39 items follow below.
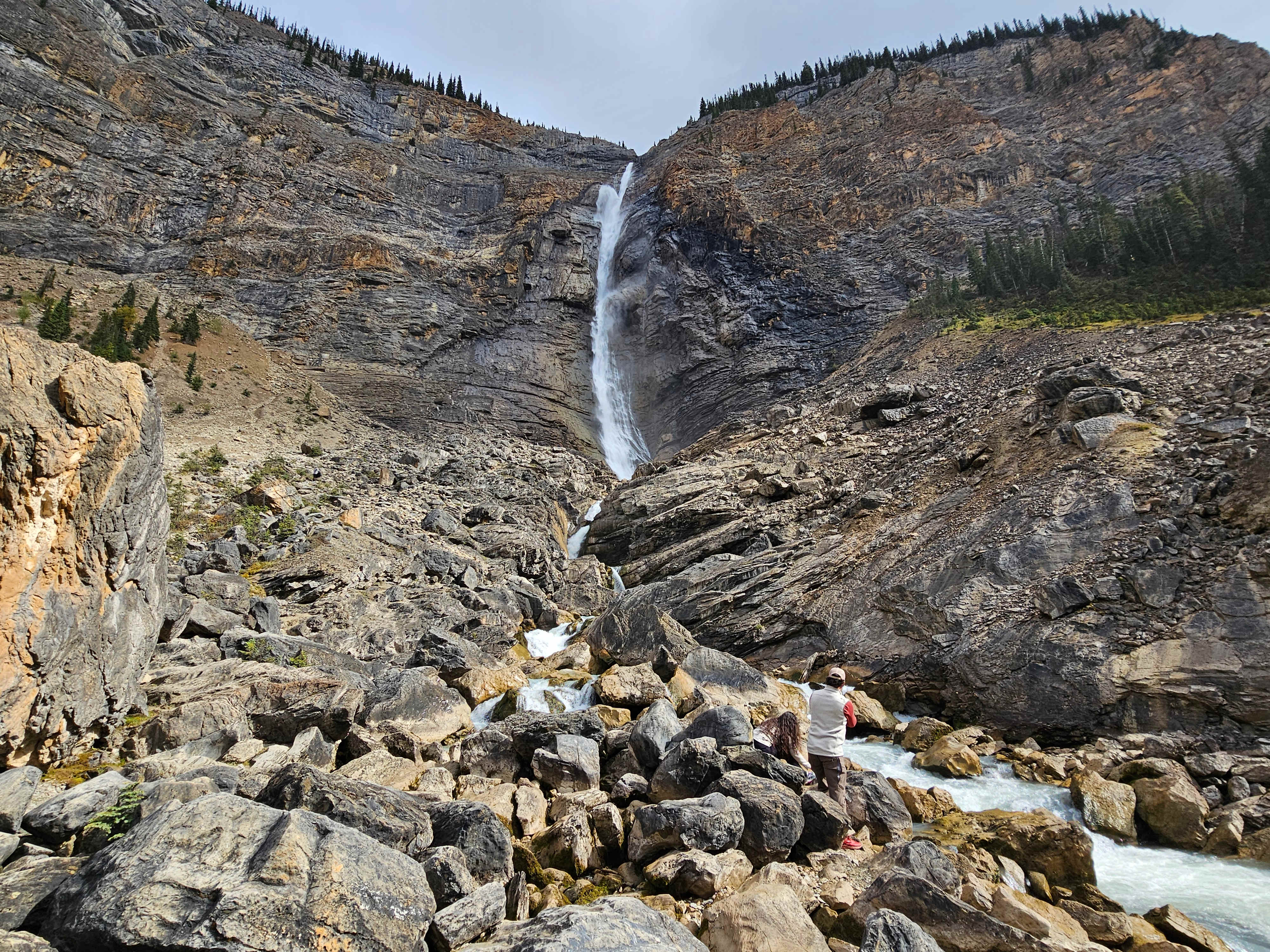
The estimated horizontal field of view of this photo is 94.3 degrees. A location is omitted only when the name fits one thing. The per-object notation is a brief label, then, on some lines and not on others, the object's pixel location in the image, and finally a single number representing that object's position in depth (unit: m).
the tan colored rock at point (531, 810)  6.46
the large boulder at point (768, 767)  7.18
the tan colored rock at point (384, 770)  7.19
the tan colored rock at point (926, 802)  7.73
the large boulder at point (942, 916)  4.31
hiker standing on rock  7.16
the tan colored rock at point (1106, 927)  5.08
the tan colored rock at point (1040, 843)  6.12
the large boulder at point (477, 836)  5.12
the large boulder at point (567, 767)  7.48
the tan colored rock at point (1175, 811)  6.95
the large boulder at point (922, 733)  10.27
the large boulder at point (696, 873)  5.30
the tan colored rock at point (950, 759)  9.02
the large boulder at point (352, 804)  4.90
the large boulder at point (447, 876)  4.48
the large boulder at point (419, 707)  9.13
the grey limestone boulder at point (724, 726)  8.06
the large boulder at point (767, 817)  5.98
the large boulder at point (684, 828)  5.86
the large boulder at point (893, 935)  3.95
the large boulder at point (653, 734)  7.93
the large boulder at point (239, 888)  3.28
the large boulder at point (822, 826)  6.28
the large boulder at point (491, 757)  7.94
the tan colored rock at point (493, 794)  6.59
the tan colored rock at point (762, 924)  4.35
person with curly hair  7.96
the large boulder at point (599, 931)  3.70
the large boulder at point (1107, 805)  7.22
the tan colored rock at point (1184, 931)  5.11
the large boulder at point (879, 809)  6.96
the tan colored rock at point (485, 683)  11.16
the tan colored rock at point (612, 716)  9.74
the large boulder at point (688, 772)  6.99
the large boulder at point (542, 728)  8.12
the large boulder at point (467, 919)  4.00
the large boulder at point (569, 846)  5.87
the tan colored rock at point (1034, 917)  4.64
